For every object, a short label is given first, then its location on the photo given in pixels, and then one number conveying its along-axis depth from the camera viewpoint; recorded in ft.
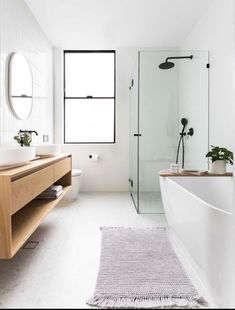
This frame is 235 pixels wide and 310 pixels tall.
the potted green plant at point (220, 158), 7.40
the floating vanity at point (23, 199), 4.15
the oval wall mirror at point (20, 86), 7.86
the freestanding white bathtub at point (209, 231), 4.02
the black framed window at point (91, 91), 13.91
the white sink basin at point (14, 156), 4.86
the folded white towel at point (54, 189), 8.09
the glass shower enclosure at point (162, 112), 10.29
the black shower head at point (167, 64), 10.39
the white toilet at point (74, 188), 11.55
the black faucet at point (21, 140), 7.55
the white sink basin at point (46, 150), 8.39
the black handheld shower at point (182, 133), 10.52
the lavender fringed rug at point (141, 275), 4.37
